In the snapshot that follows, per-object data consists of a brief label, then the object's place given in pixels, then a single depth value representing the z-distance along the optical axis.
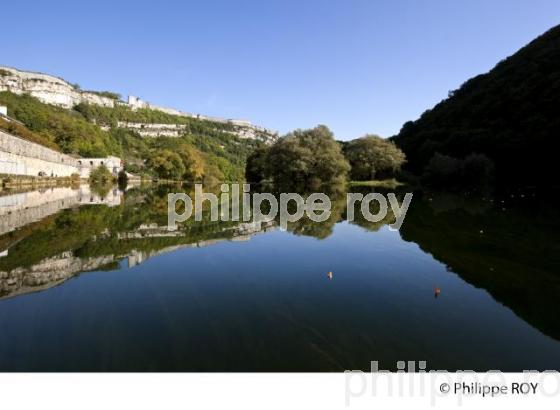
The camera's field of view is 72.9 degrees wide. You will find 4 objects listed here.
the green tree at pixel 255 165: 93.34
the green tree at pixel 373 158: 81.94
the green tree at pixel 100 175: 75.81
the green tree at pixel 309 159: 64.31
